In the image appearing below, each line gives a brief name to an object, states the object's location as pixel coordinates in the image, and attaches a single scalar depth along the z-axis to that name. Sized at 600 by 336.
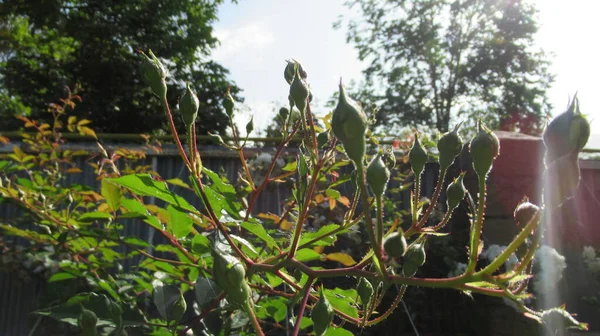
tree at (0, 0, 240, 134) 10.90
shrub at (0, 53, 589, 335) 0.39
